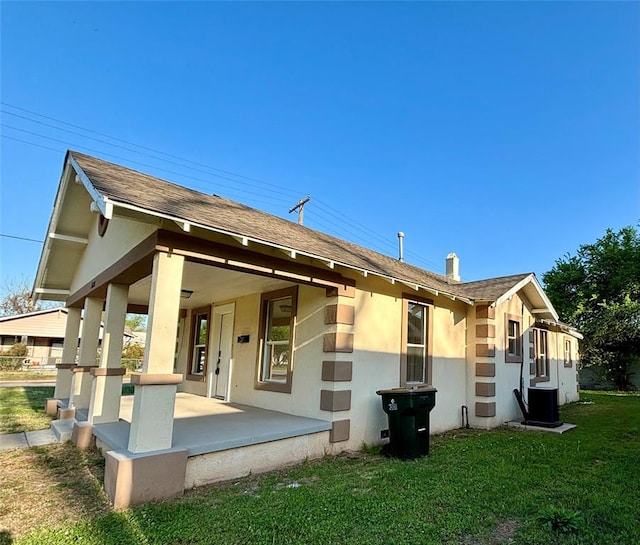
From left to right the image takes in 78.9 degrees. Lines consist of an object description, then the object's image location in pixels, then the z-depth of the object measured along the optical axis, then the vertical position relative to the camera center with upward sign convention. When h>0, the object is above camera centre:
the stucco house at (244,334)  4.43 +0.14
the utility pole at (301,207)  18.19 +6.24
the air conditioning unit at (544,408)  9.14 -1.32
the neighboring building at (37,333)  30.47 -0.45
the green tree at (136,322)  55.66 +1.45
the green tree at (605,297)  19.59 +3.36
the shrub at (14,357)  25.06 -2.05
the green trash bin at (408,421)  6.04 -1.18
